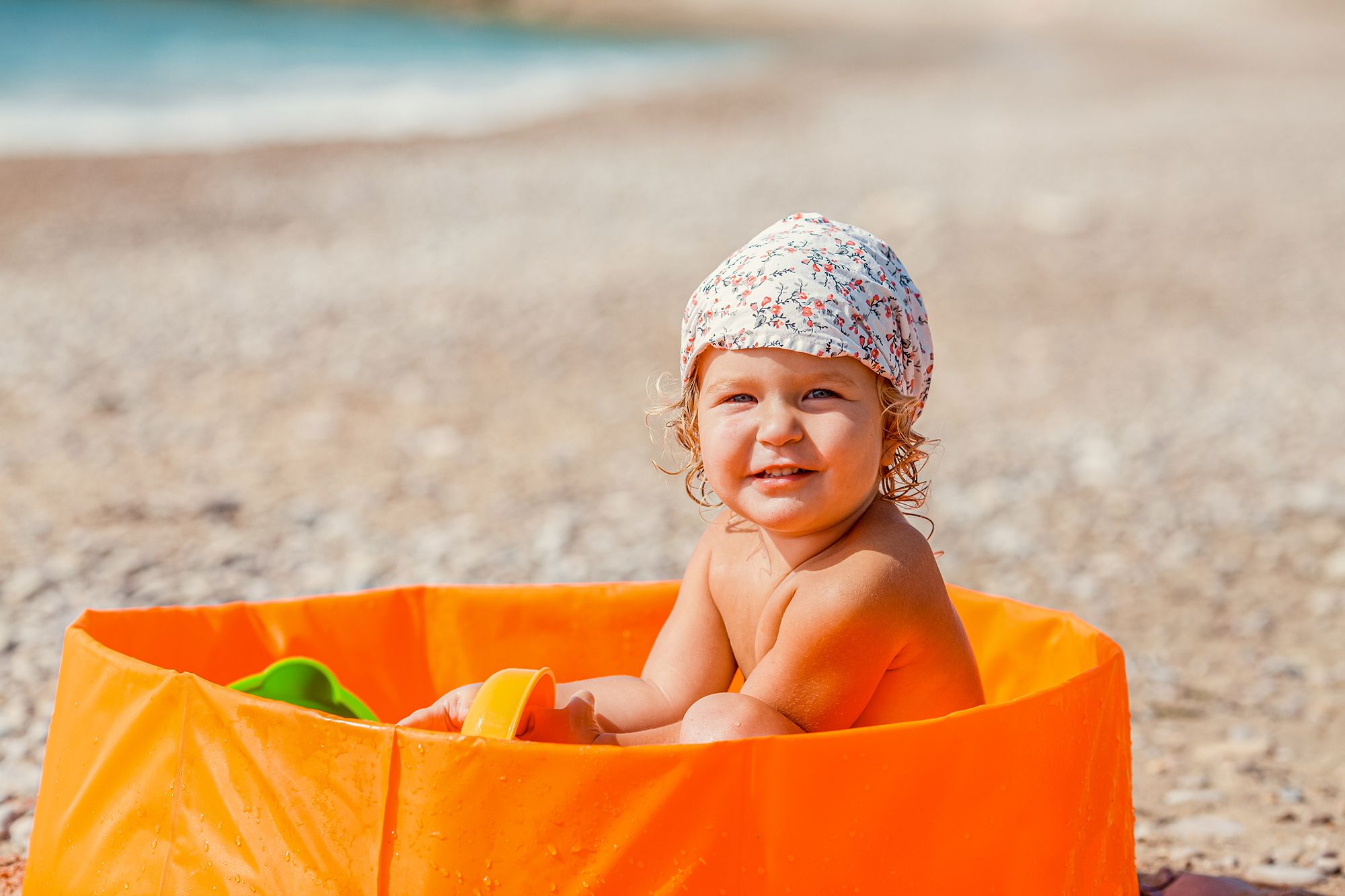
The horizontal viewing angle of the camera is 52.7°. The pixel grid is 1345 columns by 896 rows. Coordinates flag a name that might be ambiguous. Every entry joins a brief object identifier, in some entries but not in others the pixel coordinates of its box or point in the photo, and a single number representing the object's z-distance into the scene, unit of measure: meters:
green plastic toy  2.60
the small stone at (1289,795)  3.34
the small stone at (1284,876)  2.90
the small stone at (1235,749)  3.61
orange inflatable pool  1.74
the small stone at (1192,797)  3.35
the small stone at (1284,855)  3.02
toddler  2.11
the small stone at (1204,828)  3.16
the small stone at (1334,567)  4.93
